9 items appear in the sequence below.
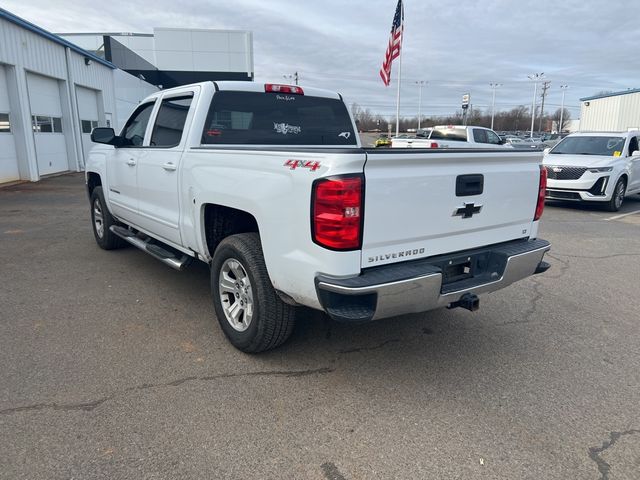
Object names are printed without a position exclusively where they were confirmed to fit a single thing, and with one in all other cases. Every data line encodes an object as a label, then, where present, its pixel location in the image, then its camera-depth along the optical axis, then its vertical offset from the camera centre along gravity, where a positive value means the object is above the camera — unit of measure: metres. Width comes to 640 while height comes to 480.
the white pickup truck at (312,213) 2.76 -0.59
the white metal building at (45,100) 14.03 +0.62
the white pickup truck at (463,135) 18.52 -0.50
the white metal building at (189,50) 37.66 +5.26
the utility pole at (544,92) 86.53 +5.56
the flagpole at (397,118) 26.94 +0.18
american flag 19.46 +3.05
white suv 10.66 -0.97
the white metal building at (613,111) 30.50 +0.86
